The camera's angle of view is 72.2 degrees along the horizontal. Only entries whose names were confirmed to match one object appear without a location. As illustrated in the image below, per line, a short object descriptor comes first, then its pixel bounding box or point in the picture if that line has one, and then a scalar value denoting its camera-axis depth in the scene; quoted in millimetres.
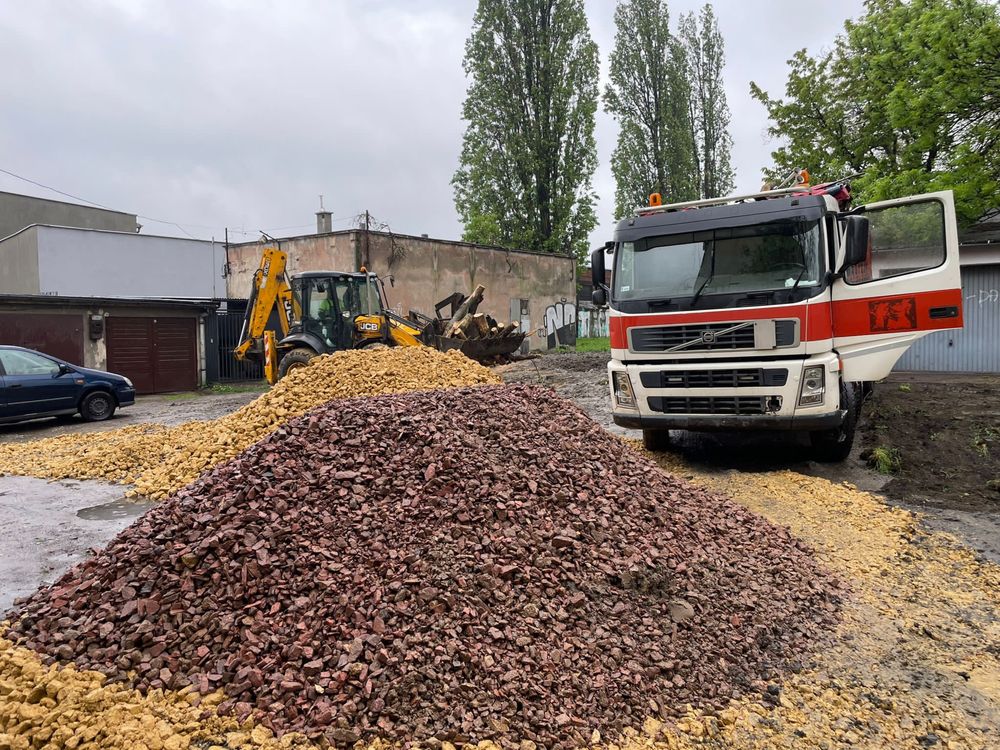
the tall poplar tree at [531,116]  31938
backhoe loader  15188
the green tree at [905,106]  13039
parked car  12516
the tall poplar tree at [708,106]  35406
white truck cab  7113
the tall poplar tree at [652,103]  34500
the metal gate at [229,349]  22484
